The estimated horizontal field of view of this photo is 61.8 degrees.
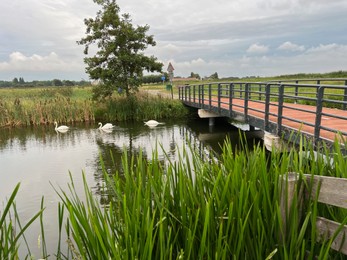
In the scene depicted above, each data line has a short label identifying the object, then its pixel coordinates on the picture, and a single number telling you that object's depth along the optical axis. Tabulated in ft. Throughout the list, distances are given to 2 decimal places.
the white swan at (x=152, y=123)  49.98
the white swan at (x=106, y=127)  47.75
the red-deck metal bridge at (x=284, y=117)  16.65
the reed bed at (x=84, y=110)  55.26
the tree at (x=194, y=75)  283.75
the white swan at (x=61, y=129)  47.51
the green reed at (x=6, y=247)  5.85
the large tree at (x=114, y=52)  55.83
